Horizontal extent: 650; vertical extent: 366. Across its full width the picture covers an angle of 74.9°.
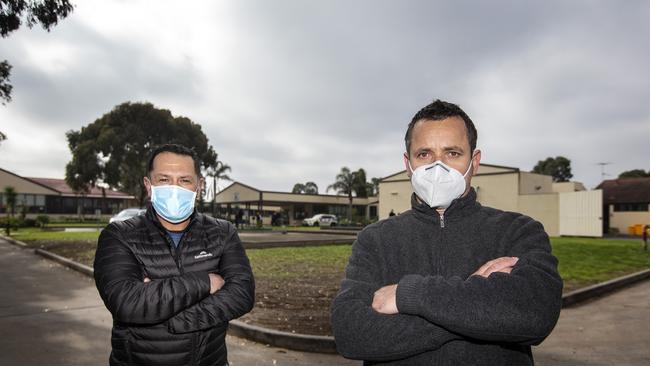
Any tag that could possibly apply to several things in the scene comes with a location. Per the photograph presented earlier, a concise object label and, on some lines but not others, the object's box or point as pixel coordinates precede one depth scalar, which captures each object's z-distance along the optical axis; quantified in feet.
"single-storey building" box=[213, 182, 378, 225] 163.84
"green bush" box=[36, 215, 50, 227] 115.08
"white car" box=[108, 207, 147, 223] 66.58
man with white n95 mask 5.48
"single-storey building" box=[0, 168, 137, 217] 193.57
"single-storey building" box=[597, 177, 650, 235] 139.13
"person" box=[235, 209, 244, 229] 122.19
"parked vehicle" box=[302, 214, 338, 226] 150.47
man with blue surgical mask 7.98
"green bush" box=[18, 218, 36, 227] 128.61
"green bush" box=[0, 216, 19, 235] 98.50
